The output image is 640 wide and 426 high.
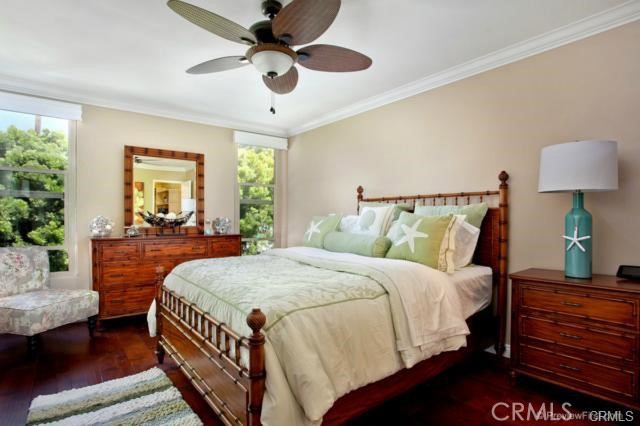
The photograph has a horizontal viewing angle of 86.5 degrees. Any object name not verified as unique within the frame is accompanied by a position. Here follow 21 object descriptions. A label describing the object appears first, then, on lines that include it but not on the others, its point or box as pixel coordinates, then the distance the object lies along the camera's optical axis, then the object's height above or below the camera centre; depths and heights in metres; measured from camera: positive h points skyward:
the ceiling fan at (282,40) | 1.70 +0.98
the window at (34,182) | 3.45 +0.26
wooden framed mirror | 4.07 +0.30
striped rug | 1.92 -1.20
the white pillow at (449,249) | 2.43 -0.29
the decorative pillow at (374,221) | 3.14 -0.11
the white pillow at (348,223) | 3.39 -0.15
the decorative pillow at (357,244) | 2.82 -0.31
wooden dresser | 3.50 -0.62
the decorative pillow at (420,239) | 2.45 -0.22
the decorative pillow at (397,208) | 3.21 +0.01
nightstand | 1.88 -0.75
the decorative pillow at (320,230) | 3.46 -0.22
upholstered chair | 2.74 -0.80
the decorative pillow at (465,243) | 2.66 -0.27
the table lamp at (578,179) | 2.05 +0.19
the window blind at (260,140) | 4.86 +1.01
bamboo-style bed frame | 1.44 -0.81
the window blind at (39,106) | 3.37 +1.04
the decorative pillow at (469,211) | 2.77 -0.02
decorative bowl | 4.06 -0.14
